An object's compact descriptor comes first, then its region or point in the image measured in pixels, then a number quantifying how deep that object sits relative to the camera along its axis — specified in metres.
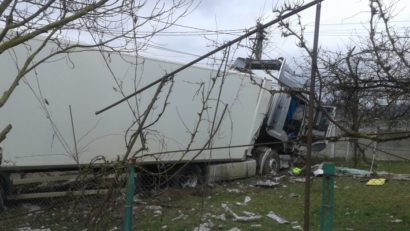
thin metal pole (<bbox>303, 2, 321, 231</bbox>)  4.00
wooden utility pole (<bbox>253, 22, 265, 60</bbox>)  4.87
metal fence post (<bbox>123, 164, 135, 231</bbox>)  4.63
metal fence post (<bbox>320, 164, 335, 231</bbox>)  4.07
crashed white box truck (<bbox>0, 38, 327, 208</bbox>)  9.41
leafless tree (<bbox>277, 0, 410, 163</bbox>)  6.64
